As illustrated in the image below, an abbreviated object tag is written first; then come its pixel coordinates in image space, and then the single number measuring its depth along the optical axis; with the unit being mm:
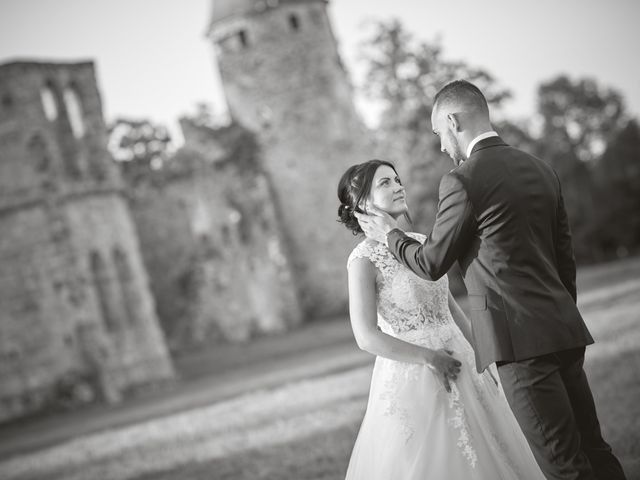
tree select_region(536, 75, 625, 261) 53500
